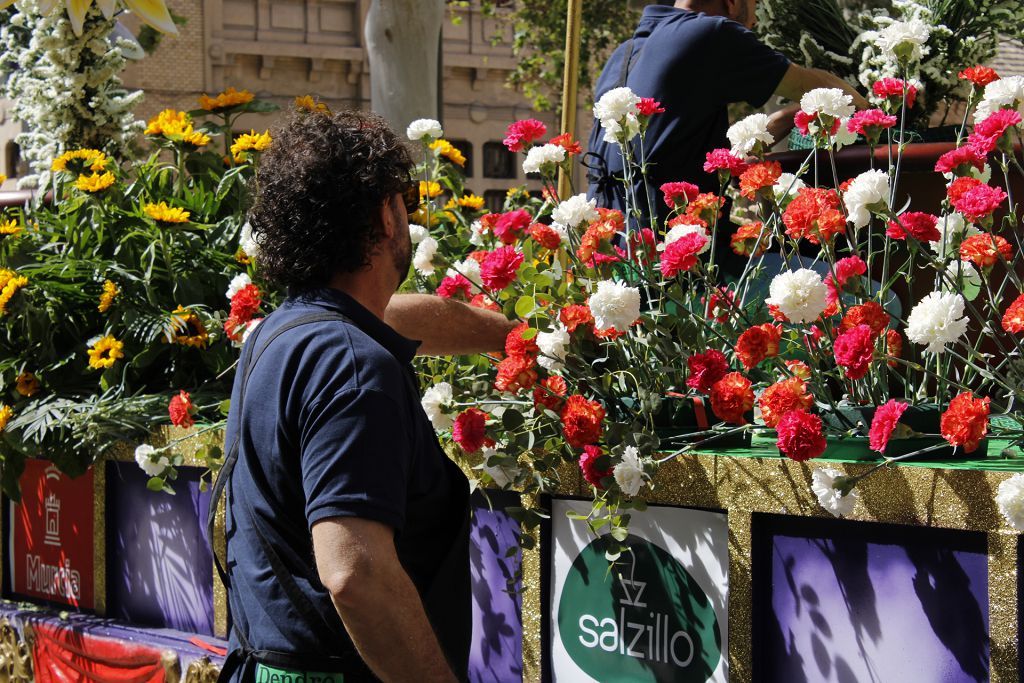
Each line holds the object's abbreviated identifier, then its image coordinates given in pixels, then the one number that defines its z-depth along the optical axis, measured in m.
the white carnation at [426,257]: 2.94
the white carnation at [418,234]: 3.19
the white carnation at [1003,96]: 2.54
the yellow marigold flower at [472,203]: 4.19
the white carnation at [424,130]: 3.58
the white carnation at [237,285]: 3.59
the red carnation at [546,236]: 2.75
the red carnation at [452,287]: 2.92
